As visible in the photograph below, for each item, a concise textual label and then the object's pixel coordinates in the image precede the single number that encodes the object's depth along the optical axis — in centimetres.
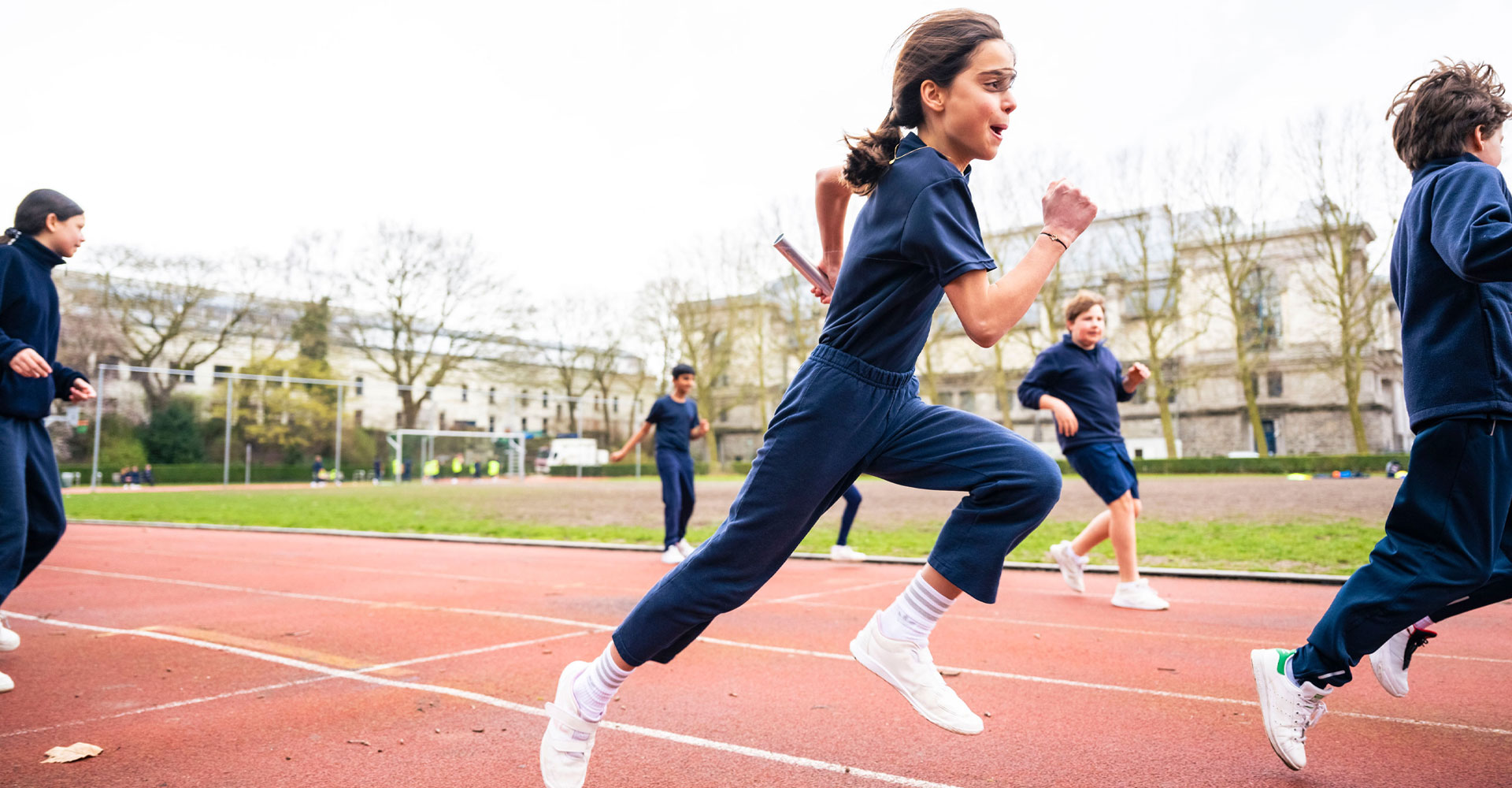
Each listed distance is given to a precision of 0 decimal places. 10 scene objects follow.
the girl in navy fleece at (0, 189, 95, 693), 438
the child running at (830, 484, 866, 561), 1001
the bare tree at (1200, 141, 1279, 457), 3781
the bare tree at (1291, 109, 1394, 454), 3472
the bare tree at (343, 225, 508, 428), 4525
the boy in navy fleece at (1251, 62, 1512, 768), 283
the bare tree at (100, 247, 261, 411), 4256
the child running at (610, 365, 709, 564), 1038
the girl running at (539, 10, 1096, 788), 263
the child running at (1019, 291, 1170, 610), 671
